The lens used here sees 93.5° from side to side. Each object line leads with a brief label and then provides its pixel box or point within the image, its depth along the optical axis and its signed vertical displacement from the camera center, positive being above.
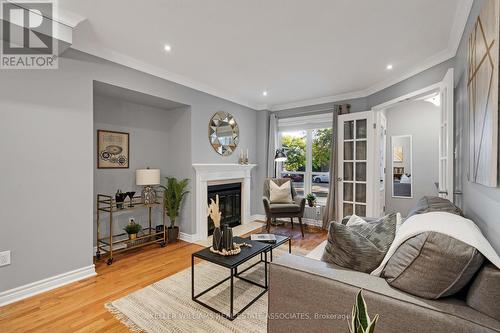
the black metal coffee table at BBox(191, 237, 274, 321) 1.87 -0.78
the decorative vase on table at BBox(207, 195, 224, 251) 2.08 -0.59
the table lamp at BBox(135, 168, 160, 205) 3.30 -0.22
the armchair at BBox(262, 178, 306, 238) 3.99 -0.75
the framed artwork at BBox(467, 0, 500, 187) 1.17 +0.41
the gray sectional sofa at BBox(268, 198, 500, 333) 0.91 -0.61
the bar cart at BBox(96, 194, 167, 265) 2.98 -1.00
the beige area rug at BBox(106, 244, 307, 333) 1.78 -1.21
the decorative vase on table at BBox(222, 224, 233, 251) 2.07 -0.64
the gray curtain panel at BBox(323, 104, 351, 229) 4.29 -0.18
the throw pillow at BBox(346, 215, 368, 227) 1.78 -0.43
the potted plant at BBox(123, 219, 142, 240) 3.22 -0.89
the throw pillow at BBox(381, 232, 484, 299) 0.96 -0.42
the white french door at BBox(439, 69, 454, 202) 2.29 +0.28
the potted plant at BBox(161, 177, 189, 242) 3.65 -0.52
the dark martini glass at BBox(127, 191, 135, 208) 3.19 -0.43
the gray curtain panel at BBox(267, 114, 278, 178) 5.03 +0.43
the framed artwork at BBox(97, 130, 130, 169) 3.23 +0.22
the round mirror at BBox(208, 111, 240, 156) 4.14 +0.61
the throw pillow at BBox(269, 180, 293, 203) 4.33 -0.50
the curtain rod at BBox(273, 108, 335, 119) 4.54 +1.08
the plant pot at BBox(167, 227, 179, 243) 3.65 -1.07
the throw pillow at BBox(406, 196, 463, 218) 1.64 -0.30
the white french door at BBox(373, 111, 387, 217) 3.76 +0.00
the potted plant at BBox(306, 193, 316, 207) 4.68 -0.66
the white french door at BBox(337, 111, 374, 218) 3.82 +0.05
